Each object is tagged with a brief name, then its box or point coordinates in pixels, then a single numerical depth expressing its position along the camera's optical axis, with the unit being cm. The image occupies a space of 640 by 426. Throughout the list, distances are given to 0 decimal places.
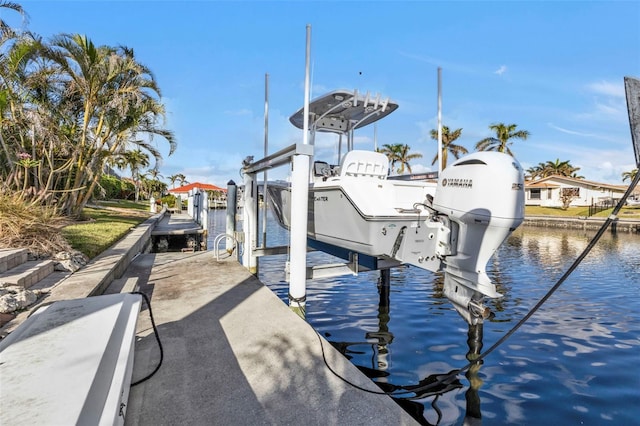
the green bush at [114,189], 2820
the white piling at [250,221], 711
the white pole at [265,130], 688
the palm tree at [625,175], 6259
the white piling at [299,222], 442
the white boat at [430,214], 404
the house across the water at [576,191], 3853
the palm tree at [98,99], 1144
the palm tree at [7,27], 988
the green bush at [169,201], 3932
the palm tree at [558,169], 5762
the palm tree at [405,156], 4791
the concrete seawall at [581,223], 2529
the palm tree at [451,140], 3869
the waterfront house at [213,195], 3322
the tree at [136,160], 1549
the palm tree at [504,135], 3794
